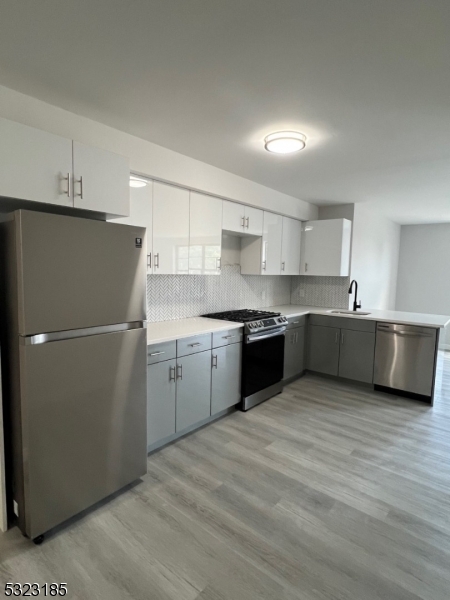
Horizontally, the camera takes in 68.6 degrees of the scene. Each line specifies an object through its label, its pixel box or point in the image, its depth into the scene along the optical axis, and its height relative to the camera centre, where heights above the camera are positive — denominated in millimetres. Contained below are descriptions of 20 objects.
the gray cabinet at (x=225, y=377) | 3098 -1025
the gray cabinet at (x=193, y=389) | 2771 -1030
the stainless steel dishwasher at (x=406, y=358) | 3734 -962
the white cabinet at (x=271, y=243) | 4191 +384
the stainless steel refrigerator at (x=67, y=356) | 1675 -491
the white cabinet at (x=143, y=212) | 2653 +477
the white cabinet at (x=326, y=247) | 4617 +388
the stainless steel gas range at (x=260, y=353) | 3410 -878
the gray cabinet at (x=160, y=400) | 2533 -1026
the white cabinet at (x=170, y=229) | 2867 +371
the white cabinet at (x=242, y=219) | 3610 +617
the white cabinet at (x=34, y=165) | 1764 +577
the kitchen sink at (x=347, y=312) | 4461 -514
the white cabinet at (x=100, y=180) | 2057 +575
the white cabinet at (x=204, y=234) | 3213 +374
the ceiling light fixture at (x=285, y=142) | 2480 +1007
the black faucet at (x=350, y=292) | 4547 -247
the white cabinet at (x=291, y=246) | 4566 +387
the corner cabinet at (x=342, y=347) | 4188 -955
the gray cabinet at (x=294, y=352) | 4215 -1039
